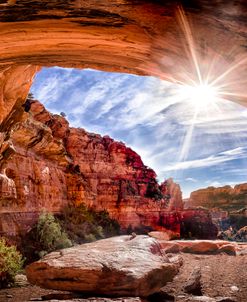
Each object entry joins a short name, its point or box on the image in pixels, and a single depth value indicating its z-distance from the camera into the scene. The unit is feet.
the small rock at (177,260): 45.57
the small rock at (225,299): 23.92
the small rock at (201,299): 24.01
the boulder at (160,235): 107.09
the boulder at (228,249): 66.13
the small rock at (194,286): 29.31
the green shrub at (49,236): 53.31
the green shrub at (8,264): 33.60
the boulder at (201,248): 68.90
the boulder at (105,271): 25.49
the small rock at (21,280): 33.78
